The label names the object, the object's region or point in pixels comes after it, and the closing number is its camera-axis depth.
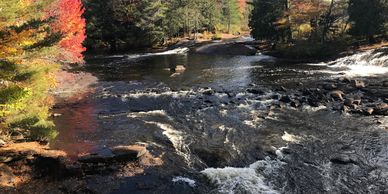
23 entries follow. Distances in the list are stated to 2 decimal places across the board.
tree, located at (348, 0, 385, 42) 42.88
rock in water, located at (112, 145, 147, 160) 16.16
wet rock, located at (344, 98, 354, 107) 24.29
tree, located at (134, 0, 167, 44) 68.75
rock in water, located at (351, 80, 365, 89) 28.70
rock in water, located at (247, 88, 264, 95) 29.20
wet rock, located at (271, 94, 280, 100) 27.22
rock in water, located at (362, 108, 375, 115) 22.12
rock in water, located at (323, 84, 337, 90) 28.95
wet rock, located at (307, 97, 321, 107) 24.77
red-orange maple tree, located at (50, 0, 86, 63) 26.04
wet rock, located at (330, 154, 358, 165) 15.82
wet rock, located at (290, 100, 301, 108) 24.78
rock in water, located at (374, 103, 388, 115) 21.99
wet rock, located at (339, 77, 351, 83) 30.95
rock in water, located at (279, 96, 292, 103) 26.11
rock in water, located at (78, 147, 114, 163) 15.84
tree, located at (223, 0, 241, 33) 97.44
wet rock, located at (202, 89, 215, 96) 29.53
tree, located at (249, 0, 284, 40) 54.81
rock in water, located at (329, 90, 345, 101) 26.13
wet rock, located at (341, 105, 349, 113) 23.08
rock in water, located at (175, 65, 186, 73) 41.16
